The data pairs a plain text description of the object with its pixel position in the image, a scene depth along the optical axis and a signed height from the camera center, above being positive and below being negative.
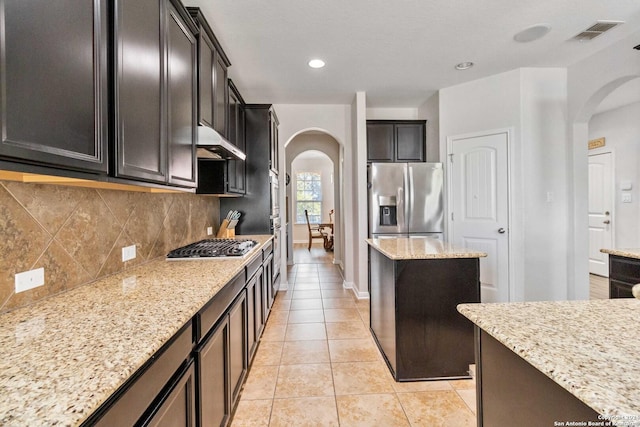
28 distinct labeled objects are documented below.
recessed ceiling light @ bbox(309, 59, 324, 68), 3.02 +1.55
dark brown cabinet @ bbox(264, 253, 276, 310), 3.01 -0.67
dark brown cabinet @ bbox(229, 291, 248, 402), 1.68 -0.79
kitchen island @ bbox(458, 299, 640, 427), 0.57 -0.33
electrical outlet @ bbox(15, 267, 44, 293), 1.06 -0.23
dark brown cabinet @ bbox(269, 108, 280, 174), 3.72 +0.95
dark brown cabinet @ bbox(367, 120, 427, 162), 4.23 +1.04
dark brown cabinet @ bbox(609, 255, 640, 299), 2.04 -0.45
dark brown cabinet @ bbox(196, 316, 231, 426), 1.21 -0.74
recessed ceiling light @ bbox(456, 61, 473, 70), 3.15 +1.57
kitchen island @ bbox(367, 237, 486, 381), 2.06 -0.70
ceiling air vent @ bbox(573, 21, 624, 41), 2.48 +1.57
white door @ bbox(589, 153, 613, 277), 4.73 +0.04
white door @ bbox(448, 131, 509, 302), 3.46 +0.12
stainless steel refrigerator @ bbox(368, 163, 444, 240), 3.80 +0.19
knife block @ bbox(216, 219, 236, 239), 3.22 -0.18
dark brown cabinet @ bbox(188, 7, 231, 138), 1.99 +1.03
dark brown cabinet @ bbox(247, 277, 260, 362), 2.15 -0.77
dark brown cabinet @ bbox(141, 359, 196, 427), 0.89 -0.62
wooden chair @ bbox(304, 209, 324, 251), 8.12 -0.55
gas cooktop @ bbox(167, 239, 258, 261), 2.00 -0.25
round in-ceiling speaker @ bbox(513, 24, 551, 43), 2.51 +1.56
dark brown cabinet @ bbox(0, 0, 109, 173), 0.73 +0.38
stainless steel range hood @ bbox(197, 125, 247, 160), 1.92 +0.47
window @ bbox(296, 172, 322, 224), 9.36 +0.63
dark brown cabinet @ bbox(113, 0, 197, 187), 1.16 +0.58
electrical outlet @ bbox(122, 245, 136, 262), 1.69 -0.21
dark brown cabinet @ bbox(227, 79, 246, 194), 2.93 +0.84
